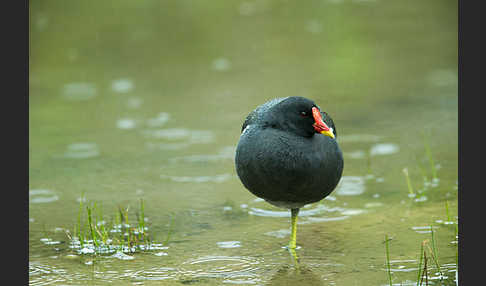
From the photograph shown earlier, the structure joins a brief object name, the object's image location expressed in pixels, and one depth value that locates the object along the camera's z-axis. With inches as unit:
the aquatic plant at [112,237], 413.1
